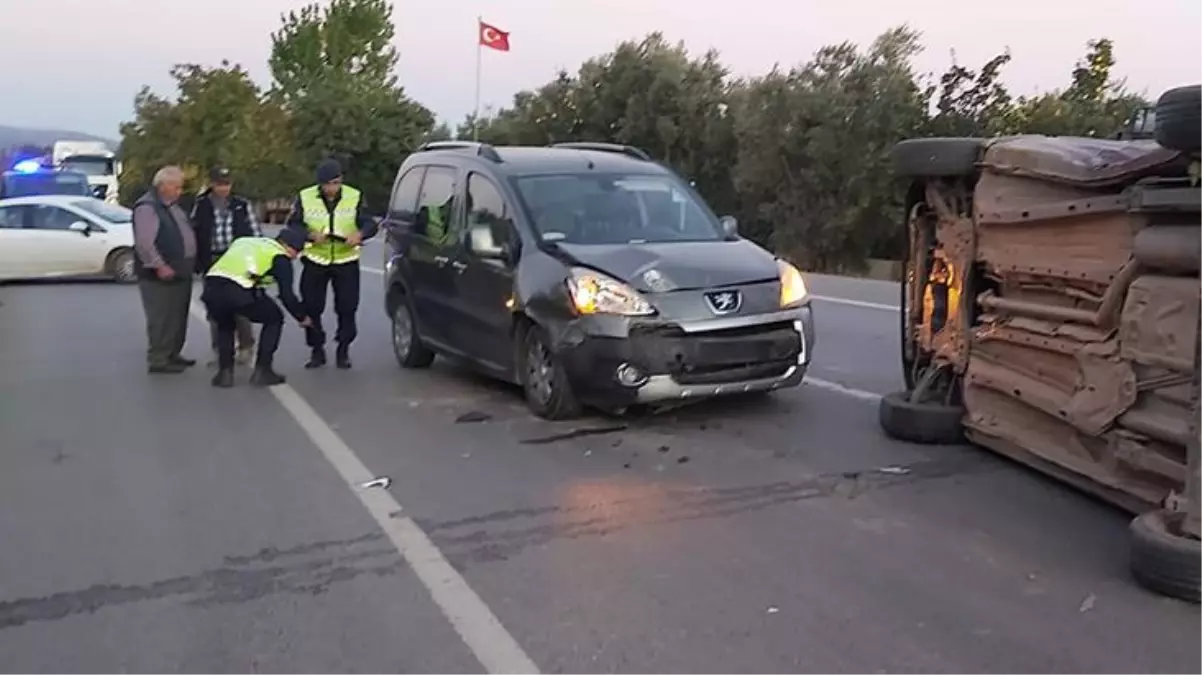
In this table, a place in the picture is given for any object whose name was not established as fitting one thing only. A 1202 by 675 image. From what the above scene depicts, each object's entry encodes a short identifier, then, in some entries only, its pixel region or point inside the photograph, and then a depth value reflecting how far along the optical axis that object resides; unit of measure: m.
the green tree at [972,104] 29.19
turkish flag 39.09
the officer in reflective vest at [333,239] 11.03
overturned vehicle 5.29
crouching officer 10.52
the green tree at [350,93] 58.72
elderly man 11.36
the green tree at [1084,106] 28.52
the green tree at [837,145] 28.53
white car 22.28
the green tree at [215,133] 55.47
